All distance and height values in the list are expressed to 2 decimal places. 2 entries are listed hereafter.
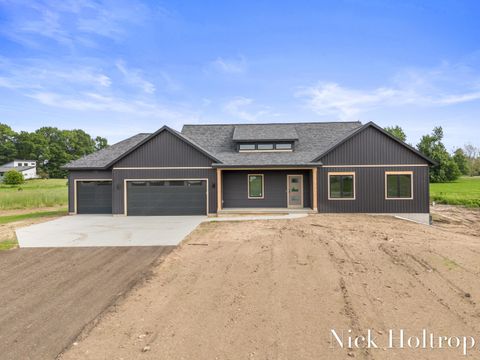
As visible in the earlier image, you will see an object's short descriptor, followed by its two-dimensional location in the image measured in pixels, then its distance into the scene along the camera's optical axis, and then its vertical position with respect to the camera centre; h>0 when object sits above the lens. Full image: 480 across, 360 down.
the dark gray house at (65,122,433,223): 14.22 +0.04
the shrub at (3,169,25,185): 40.78 +0.99
